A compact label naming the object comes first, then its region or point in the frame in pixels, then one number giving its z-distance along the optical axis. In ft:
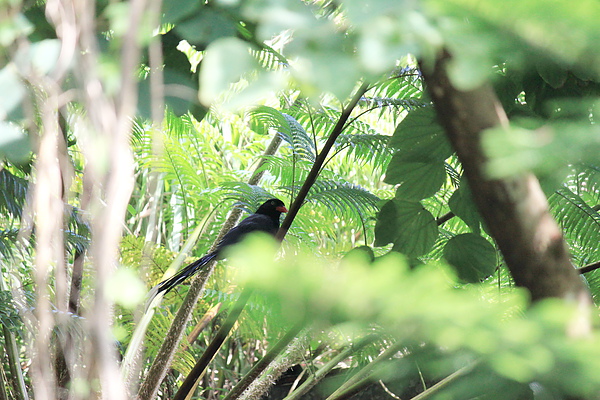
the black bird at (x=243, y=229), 67.84
